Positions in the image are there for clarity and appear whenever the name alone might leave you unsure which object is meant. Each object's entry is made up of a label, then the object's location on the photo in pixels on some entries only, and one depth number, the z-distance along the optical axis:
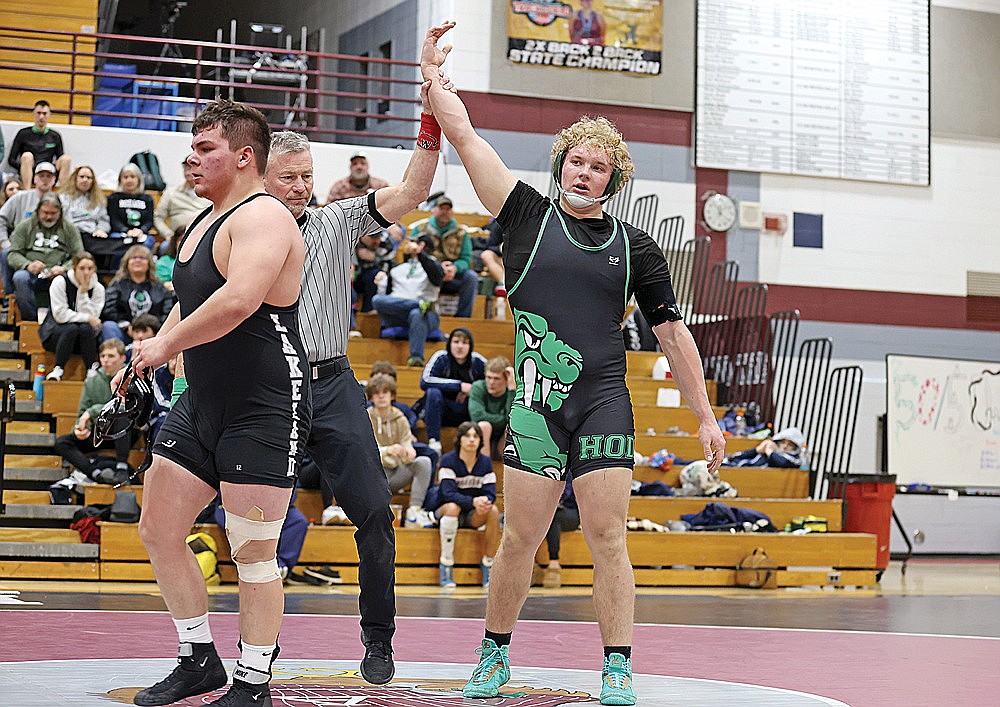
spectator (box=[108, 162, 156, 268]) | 11.65
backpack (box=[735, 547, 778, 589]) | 9.86
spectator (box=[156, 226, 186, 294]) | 10.69
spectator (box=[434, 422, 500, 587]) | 8.98
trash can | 11.36
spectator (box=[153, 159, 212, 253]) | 11.80
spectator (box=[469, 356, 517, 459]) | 9.65
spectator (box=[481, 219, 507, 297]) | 12.70
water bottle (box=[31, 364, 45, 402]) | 10.15
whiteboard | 14.69
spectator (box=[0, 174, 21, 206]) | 11.80
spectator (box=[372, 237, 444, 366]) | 11.09
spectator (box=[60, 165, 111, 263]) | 11.61
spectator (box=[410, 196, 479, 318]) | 11.85
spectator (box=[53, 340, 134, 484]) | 9.06
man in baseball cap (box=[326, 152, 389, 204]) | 12.03
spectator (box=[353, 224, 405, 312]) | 11.65
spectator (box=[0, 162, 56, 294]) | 11.48
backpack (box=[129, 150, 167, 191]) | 13.25
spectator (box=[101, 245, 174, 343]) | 10.44
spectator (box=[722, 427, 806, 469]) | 11.38
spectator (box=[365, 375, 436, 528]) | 9.19
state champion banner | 14.79
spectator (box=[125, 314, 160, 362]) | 9.19
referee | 4.23
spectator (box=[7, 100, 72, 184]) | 12.84
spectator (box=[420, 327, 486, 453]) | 10.03
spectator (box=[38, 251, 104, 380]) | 10.10
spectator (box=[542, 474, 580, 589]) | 9.19
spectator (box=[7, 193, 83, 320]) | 10.80
